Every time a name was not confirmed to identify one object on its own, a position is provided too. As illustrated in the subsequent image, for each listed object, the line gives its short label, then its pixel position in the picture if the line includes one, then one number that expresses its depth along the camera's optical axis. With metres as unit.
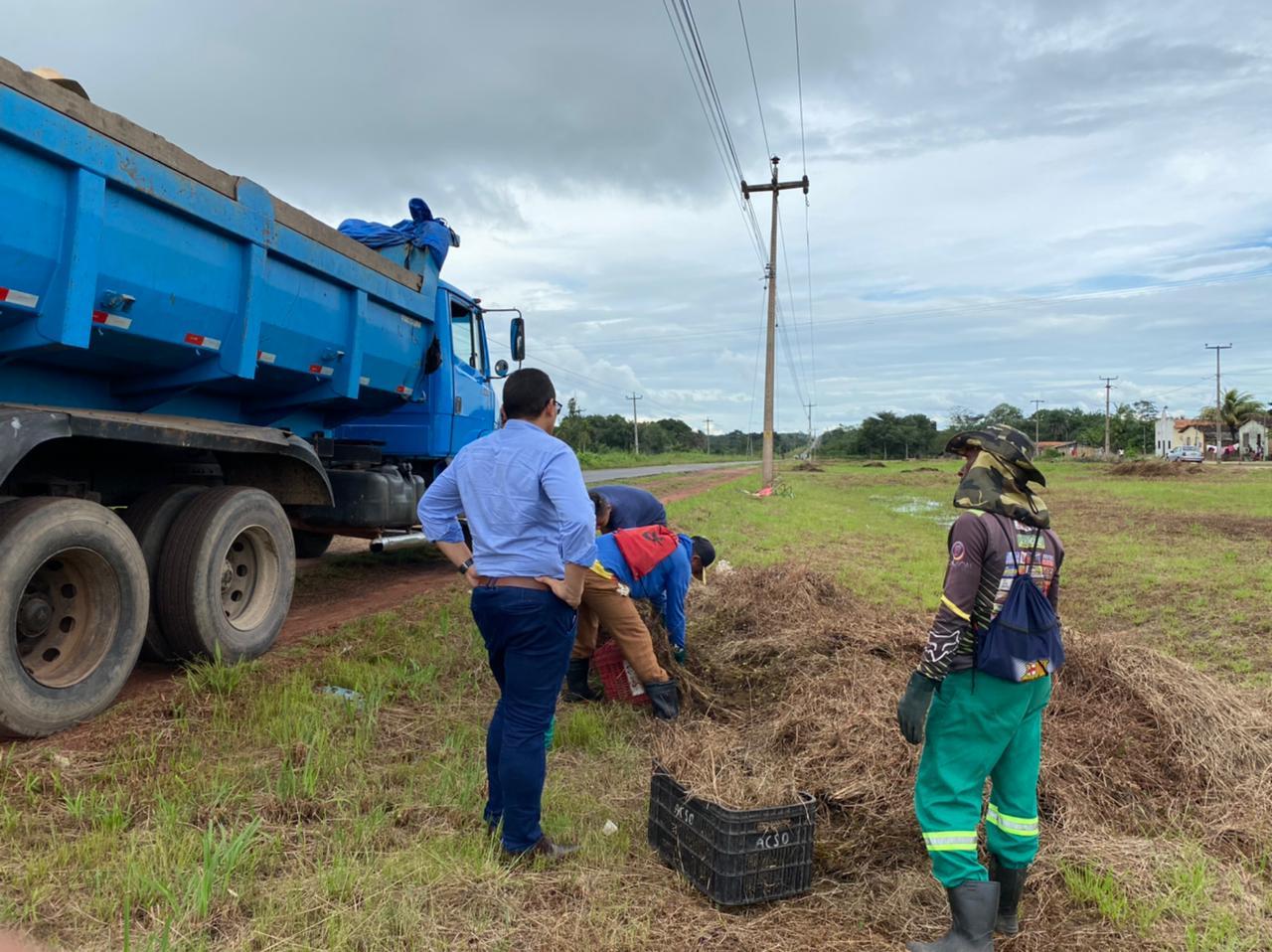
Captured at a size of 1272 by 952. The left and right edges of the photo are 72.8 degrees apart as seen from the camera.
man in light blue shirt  3.12
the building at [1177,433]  100.62
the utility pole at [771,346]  25.67
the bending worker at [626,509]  5.42
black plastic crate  2.91
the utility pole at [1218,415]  66.34
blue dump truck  4.10
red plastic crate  5.06
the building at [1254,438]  83.75
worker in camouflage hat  2.73
